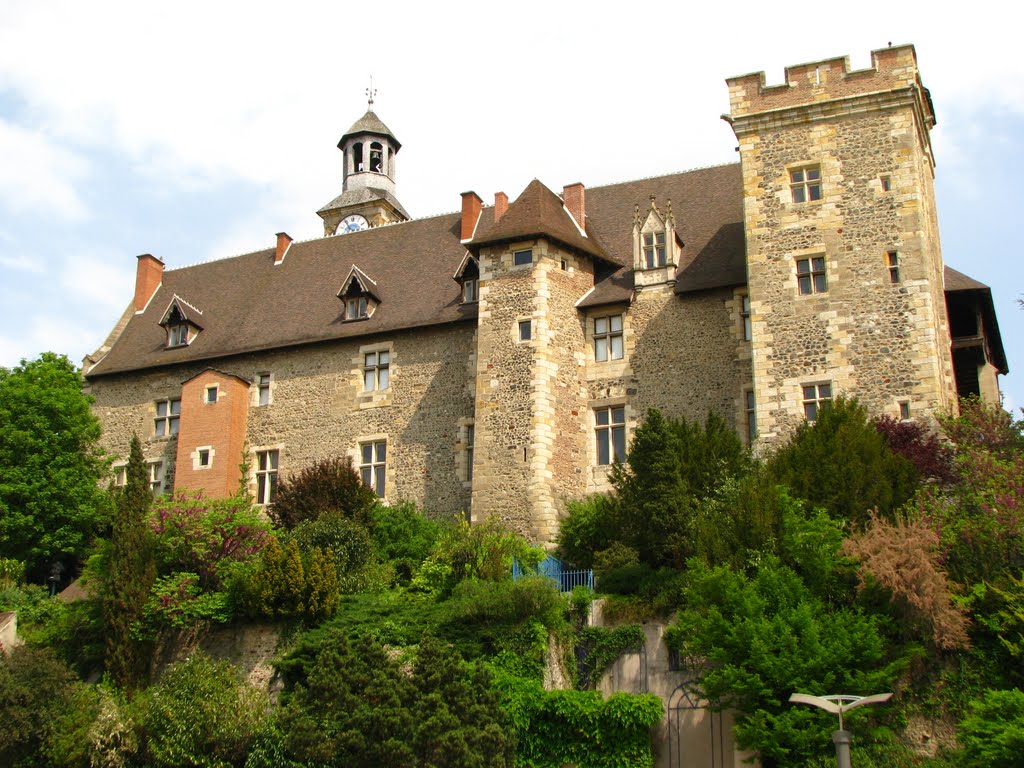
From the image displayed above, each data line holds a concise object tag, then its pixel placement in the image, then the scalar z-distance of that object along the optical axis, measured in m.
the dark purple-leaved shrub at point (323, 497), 28.09
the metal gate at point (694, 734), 20.61
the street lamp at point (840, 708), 15.61
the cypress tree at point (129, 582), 24.59
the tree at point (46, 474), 31.16
